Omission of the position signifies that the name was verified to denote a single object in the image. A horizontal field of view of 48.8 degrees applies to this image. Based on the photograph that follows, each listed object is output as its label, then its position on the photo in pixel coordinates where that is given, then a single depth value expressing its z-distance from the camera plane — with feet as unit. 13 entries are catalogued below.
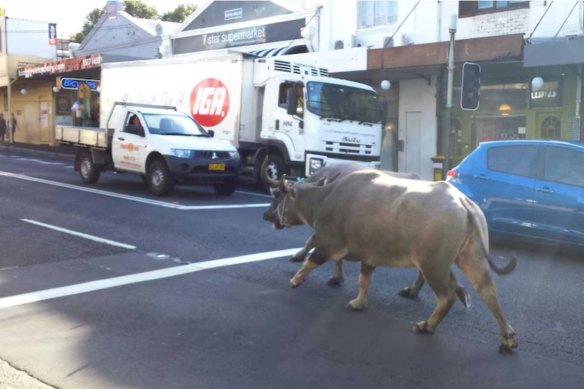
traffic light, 46.50
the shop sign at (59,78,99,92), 89.97
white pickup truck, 46.06
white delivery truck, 52.54
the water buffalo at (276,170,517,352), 16.80
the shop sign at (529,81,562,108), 56.39
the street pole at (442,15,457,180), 46.88
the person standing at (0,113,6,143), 119.44
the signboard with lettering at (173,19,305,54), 80.74
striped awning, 76.43
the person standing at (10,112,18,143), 118.18
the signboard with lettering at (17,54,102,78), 96.73
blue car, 28.40
